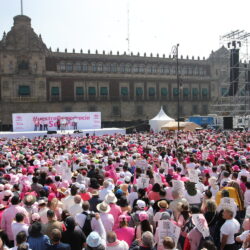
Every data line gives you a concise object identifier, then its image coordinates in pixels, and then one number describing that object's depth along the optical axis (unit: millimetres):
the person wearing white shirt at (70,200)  7883
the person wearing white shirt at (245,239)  5082
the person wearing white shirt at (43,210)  6984
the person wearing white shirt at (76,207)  7319
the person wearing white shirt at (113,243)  5371
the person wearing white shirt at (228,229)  6125
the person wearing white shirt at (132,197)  8538
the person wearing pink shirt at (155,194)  8219
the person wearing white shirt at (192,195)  8383
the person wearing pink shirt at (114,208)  7219
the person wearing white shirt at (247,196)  8453
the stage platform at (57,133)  34594
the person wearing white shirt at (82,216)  6742
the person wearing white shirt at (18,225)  6324
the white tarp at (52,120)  38312
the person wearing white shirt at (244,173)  10141
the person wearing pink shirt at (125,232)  6035
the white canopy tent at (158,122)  40541
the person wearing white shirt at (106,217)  6801
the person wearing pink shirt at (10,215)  6941
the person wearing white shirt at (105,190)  8596
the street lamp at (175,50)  30028
